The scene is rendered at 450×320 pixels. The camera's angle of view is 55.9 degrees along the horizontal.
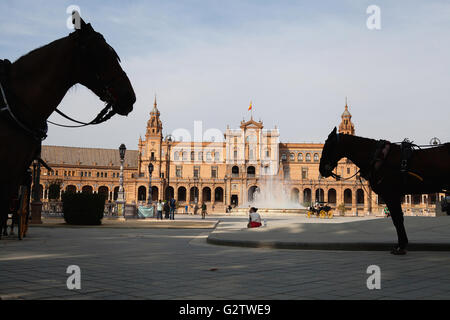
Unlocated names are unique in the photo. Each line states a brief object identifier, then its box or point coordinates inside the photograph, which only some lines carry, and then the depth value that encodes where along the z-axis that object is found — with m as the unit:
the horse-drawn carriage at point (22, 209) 10.66
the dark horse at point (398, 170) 7.38
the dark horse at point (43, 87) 3.42
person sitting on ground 15.39
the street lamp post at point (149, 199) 33.70
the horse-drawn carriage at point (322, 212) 40.03
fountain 47.92
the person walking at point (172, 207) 32.22
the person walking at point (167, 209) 33.31
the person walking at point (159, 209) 30.72
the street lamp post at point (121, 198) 28.20
